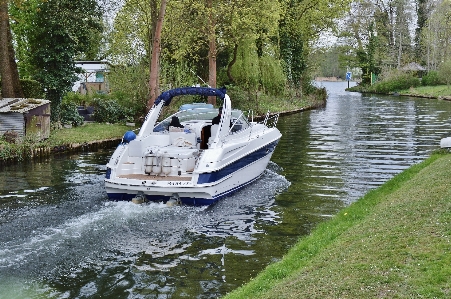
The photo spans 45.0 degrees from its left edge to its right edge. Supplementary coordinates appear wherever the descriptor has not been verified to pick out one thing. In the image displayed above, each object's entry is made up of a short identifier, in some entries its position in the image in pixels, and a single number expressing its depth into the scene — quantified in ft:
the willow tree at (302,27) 152.35
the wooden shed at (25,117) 63.31
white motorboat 39.65
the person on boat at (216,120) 49.70
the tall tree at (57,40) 76.18
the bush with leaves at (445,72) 185.36
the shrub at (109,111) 87.10
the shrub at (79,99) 97.11
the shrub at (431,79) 205.67
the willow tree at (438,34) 220.84
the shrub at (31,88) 76.69
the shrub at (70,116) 79.20
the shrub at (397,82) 215.22
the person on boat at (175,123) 49.47
